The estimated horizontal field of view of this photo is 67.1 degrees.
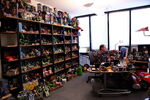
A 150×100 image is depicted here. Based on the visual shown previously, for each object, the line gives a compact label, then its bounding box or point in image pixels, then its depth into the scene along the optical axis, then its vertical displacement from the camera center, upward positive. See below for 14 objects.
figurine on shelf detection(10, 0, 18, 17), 2.48 +0.83
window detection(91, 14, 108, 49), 5.53 +0.74
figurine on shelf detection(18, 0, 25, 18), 2.66 +0.86
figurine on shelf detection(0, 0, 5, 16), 2.30 +0.76
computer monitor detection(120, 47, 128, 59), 3.29 -0.24
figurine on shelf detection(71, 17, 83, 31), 4.79 +0.93
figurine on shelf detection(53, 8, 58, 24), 3.83 +1.01
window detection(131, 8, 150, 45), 4.66 +0.91
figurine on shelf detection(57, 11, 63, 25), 3.99 +0.99
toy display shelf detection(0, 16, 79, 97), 2.59 -0.02
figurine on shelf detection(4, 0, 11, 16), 2.35 +0.77
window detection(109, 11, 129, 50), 5.05 +0.75
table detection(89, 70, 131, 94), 2.88 -1.22
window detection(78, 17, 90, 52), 5.99 +0.53
